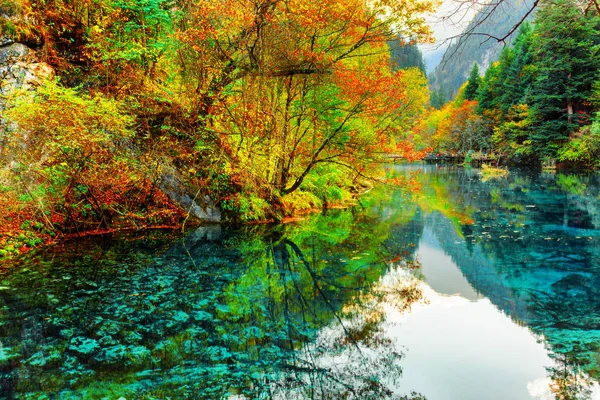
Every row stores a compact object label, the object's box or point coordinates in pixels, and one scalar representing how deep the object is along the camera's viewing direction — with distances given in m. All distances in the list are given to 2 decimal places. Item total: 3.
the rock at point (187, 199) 12.04
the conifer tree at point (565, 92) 33.00
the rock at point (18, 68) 10.37
